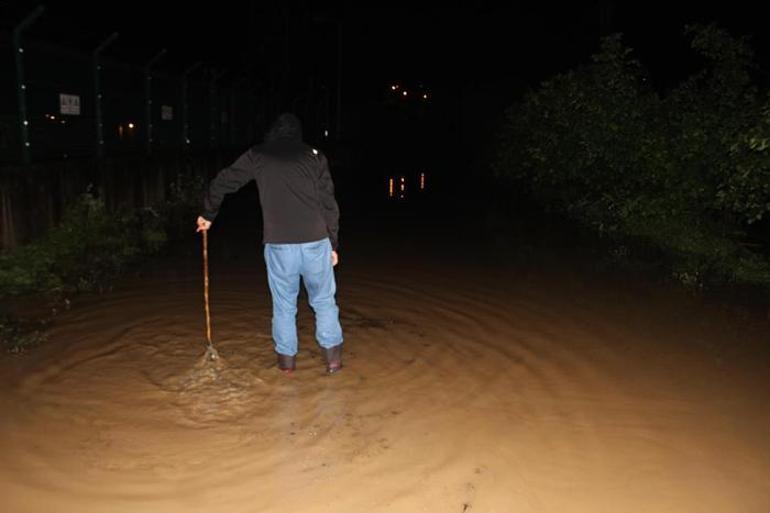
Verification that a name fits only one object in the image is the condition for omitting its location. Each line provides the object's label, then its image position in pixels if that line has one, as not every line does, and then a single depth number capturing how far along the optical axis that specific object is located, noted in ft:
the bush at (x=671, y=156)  27.86
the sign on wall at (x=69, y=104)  31.53
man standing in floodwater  15.67
